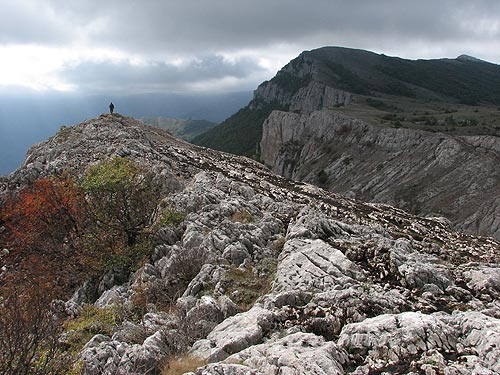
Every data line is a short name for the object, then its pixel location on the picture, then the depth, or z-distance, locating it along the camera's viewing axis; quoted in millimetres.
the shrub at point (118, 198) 18047
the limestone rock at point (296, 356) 7633
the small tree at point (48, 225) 19859
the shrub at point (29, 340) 7961
